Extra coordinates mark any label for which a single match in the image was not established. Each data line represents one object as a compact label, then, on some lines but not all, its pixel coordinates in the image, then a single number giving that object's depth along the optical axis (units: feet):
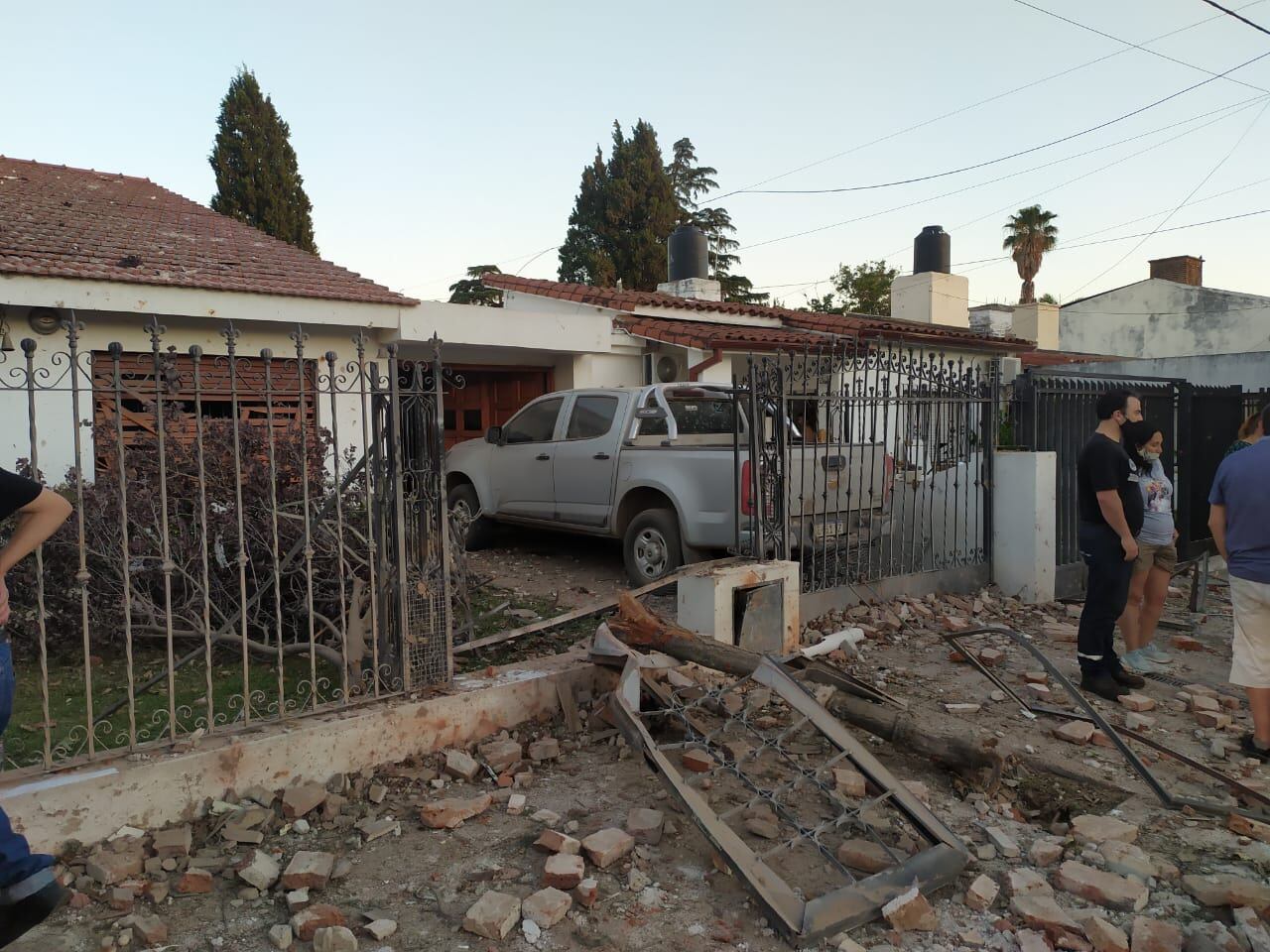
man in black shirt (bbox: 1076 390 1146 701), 17.29
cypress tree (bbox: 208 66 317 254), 73.97
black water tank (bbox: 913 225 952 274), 67.31
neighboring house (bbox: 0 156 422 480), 30.22
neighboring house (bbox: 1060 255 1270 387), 79.05
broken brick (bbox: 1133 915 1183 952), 9.22
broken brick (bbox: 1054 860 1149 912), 10.14
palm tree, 100.78
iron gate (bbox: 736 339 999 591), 21.18
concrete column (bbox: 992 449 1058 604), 25.94
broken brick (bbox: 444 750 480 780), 13.43
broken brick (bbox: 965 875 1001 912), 10.28
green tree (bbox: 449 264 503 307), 101.50
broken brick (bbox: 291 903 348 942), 9.61
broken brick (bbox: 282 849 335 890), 10.47
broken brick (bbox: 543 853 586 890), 10.38
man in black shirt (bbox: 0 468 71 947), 8.36
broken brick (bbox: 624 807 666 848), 11.66
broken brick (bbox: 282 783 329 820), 12.19
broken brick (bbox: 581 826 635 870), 10.91
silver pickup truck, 22.71
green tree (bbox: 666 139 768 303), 117.39
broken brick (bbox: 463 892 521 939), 9.57
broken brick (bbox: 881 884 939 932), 9.81
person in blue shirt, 14.28
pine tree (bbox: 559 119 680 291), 97.86
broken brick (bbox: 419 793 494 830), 12.04
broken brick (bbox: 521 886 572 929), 9.82
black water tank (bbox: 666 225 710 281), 58.59
